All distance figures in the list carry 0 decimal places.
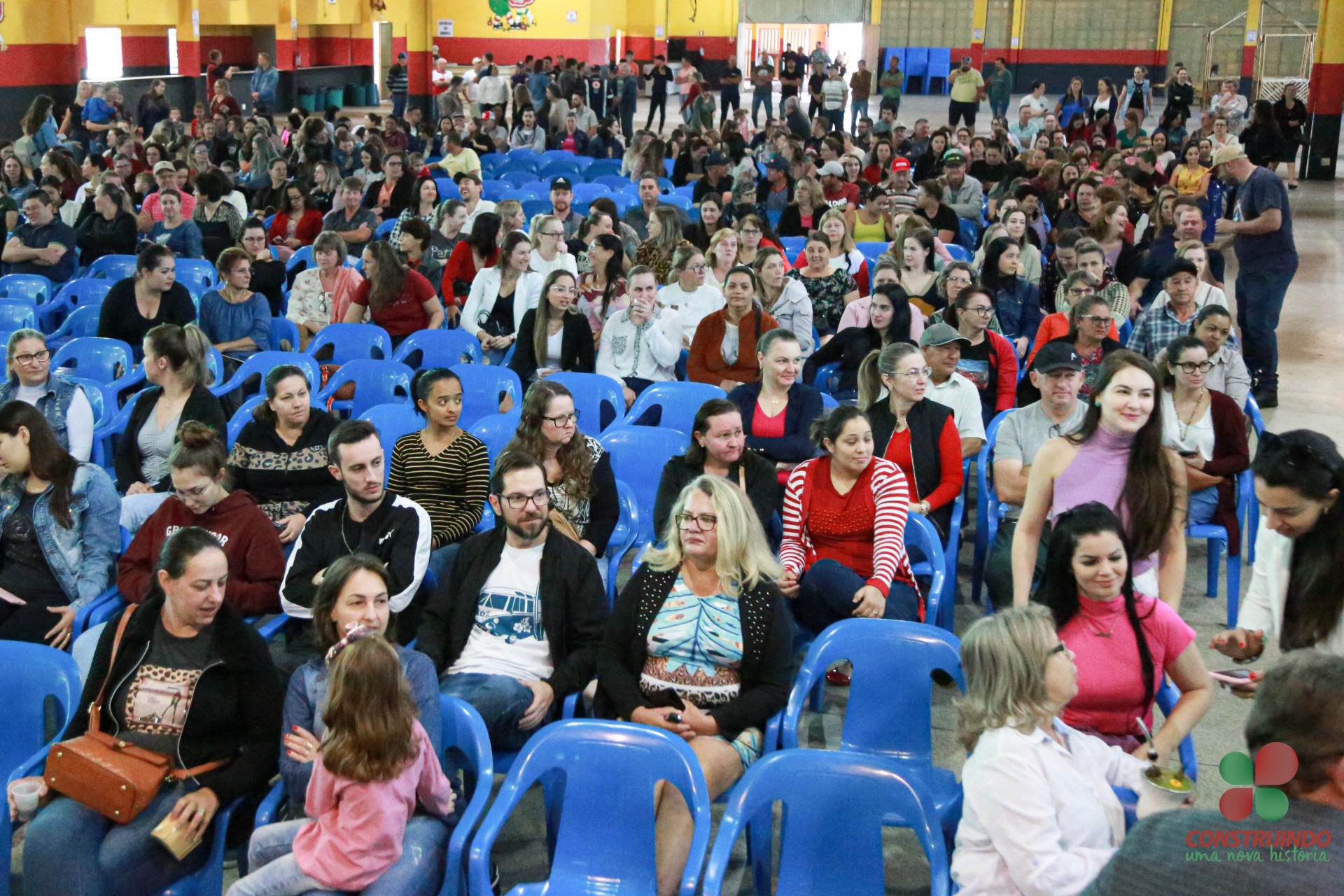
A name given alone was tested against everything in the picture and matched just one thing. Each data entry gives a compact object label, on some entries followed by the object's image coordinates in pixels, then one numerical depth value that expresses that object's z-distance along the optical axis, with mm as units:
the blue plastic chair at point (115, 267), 8453
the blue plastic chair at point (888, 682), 3328
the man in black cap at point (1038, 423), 4727
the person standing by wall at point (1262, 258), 7684
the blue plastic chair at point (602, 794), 2938
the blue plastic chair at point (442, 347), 6566
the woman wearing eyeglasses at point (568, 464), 4375
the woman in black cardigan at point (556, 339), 6320
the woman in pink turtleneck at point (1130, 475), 3629
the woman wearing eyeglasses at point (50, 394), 5039
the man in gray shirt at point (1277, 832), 1778
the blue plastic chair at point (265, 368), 6016
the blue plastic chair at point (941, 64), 32969
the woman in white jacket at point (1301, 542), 3104
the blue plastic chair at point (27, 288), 7871
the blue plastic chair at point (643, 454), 5051
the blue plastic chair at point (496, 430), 5172
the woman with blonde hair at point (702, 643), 3395
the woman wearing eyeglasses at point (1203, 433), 4840
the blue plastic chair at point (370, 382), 6074
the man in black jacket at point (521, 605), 3635
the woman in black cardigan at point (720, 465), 4285
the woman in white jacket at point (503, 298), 7098
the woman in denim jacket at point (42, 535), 4043
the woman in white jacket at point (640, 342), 6312
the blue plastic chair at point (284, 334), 7168
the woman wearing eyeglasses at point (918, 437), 4684
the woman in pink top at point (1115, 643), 3123
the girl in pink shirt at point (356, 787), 2789
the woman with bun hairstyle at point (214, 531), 3936
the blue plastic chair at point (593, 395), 5781
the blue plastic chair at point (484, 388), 5910
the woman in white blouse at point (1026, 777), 2525
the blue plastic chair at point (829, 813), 2779
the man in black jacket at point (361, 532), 3902
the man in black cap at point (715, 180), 11016
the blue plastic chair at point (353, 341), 6789
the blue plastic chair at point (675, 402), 5613
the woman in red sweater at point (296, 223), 9570
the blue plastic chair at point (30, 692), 3324
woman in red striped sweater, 3998
